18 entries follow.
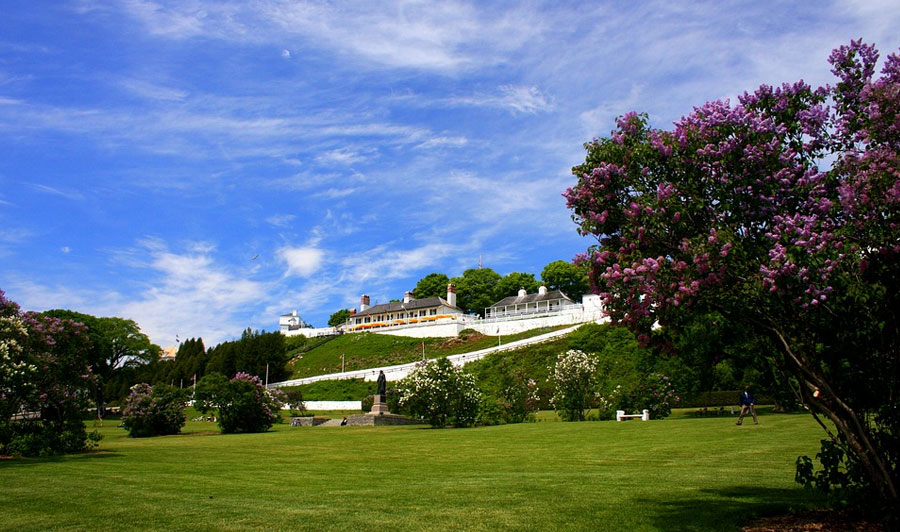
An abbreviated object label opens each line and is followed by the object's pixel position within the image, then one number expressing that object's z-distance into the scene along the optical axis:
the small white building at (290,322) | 140.88
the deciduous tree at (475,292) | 114.19
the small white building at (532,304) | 90.50
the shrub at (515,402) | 34.06
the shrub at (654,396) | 30.65
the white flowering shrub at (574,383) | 32.91
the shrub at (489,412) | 33.69
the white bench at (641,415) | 29.12
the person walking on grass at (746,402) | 21.74
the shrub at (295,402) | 49.45
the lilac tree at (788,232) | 6.32
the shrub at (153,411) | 30.19
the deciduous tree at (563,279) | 104.44
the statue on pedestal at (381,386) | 39.19
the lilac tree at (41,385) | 17.62
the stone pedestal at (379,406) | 38.49
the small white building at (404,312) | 99.25
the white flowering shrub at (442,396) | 32.91
